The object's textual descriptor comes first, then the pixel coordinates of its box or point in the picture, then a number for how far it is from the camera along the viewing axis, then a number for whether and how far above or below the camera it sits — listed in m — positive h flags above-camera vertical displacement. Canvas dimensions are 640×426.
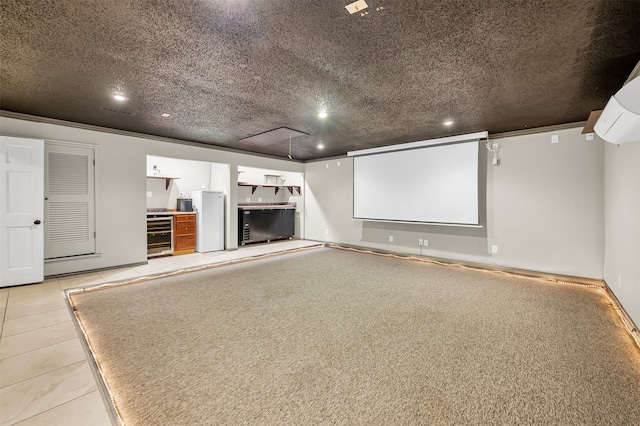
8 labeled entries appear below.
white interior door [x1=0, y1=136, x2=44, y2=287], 3.45 +0.00
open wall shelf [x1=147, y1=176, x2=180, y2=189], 6.07 +0.70
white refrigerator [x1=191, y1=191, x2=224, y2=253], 5.89 -0.18
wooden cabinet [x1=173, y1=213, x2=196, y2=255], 5.73 -0.48
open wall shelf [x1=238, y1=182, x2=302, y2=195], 7.44 +0.71
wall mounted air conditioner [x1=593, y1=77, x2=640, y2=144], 1.72 +0.66
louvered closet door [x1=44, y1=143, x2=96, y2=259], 3.96 +0.15
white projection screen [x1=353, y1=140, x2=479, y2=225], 4.70 +0.53
